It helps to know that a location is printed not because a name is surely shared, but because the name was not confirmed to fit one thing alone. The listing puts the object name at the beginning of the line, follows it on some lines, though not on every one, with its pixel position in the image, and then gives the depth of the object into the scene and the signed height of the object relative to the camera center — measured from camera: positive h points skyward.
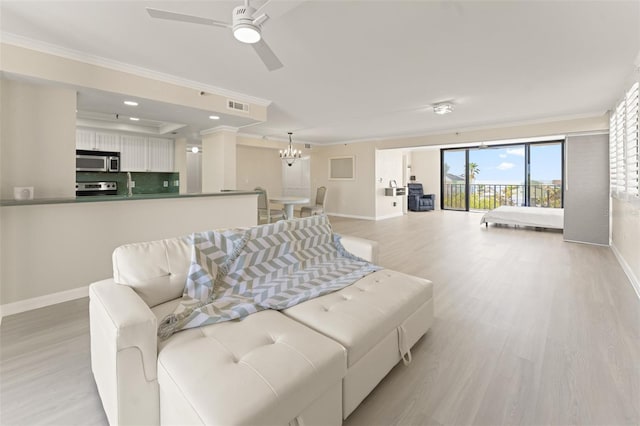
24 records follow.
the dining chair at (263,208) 6.10 +0.04
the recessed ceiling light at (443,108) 4.68 +1.67
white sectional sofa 1.07 -0.64
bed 6.49 -0.18
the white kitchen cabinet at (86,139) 5.48 +1.38
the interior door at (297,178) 10.13 +1.13
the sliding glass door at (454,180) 10.73 +1.13
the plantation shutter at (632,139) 3.10 +0.80
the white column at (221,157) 5.32 +1.01
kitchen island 2.70 -0.28
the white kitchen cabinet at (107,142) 5.71 +1.39
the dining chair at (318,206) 7.41 +0.10
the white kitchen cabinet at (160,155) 6.43 +1.28
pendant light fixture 7.53 +1.49
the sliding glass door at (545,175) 8.95 +1.06
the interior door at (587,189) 5.09 +0.36
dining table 6.25 +0.19
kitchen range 5.56 +0.45
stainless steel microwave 5.46 +0.97
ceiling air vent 4.22 +1.57
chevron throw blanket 1.65 -0.47
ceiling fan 1.73 +1.16
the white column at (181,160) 6.73 +1.18
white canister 2.86 +0.19
